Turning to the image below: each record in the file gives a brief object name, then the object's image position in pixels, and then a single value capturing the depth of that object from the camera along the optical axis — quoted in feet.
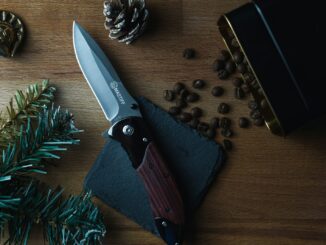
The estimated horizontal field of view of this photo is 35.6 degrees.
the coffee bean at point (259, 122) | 2.47
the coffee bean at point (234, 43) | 2.45
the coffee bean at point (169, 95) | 2.51
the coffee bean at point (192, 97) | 2.50
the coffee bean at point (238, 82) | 2.48
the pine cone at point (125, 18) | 2.37
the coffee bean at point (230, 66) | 2.48
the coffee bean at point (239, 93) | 2.48
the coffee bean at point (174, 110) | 2.51
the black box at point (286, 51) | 2.13
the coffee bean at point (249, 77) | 2.45
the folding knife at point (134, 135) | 2.41
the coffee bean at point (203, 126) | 2.50
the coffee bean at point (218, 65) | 2.48
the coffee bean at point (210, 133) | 2.50
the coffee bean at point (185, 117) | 2.51
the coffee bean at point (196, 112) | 2.50
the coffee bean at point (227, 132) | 2.49
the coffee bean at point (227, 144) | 2.49
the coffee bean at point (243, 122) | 2.48
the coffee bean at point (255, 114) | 2.46
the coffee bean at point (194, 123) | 2.51
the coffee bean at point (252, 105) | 2.46
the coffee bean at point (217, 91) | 2.49
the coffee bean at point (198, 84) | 2.49
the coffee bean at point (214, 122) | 2.49
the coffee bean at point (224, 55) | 2.49
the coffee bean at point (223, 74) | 2.48
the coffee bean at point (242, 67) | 2.44
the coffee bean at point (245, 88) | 2.48
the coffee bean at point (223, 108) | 2.49
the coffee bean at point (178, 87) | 2.50
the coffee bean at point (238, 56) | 2.44
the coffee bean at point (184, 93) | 2.50
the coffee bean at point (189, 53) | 2.50
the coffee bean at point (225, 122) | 2.49
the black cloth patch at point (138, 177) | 2.51
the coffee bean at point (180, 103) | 2.51
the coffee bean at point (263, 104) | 2.40
